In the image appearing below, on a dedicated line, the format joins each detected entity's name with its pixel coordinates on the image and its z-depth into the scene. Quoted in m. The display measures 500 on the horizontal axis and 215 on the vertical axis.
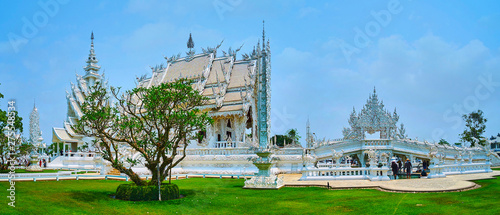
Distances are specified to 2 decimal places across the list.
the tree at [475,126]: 41.81
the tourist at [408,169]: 18.83
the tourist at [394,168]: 18.72
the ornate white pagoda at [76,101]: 45.70
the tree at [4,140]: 20.44
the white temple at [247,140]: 19.61
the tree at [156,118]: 12.05
